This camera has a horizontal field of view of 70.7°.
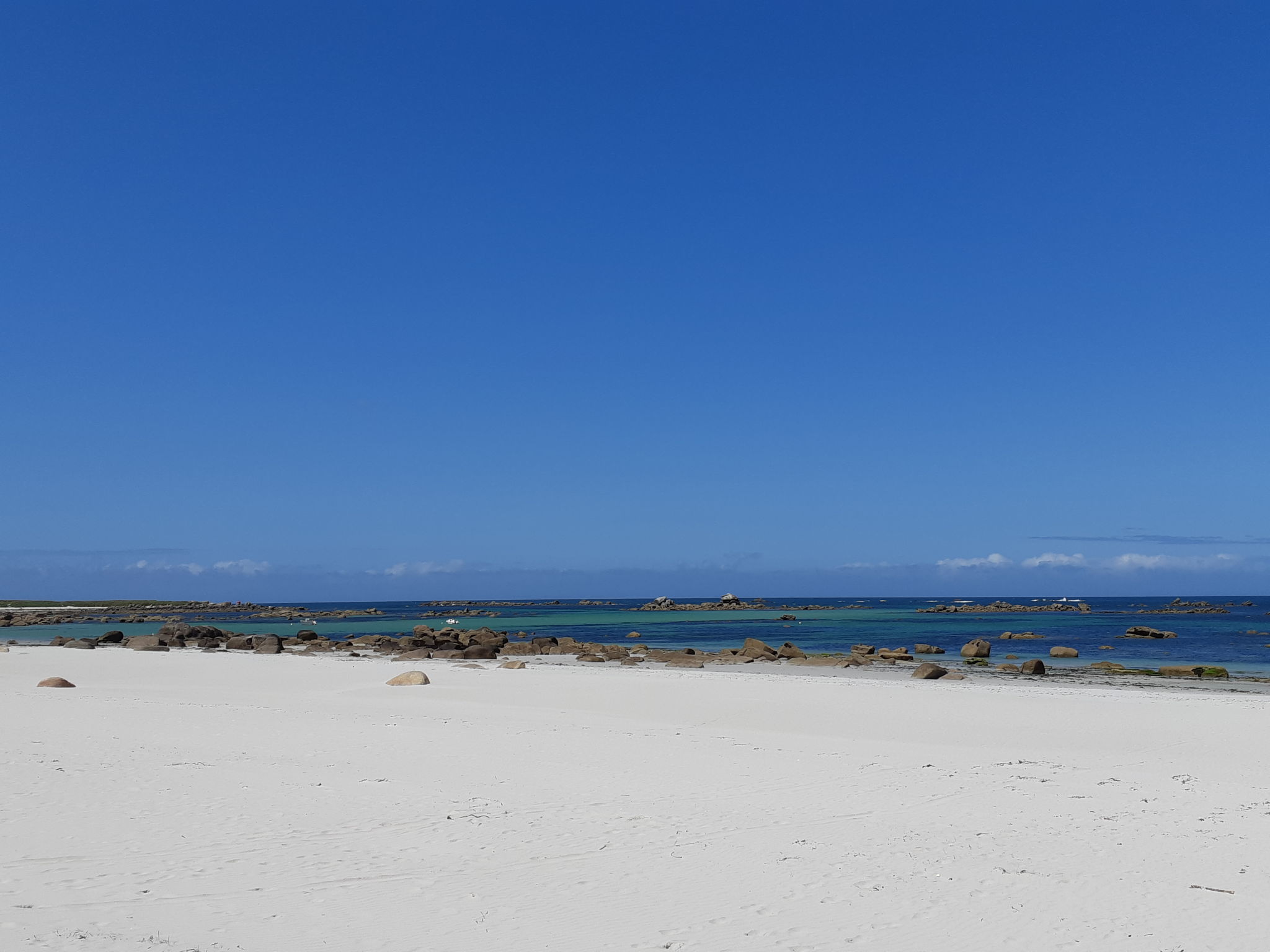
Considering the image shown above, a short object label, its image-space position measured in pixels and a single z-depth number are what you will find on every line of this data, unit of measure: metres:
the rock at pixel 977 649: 44.16
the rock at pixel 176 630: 54.81
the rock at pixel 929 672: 34.84
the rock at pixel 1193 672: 35.62
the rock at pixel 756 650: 44.38
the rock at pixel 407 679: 29.98
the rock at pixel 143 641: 50.06
